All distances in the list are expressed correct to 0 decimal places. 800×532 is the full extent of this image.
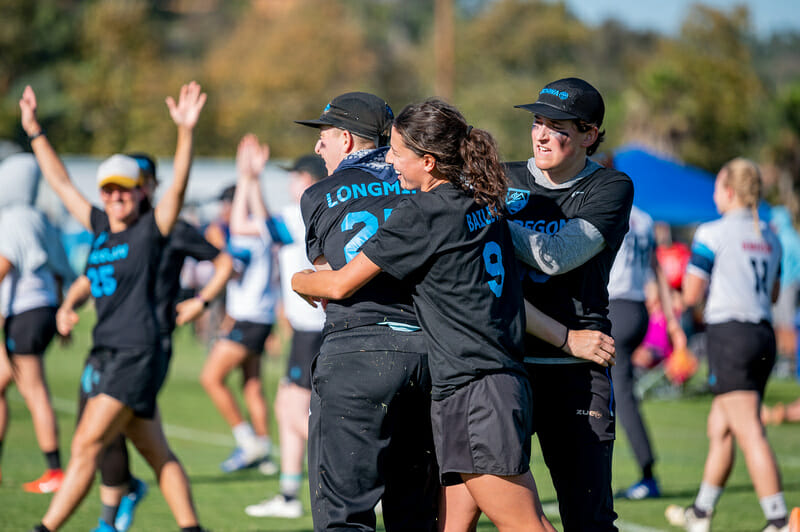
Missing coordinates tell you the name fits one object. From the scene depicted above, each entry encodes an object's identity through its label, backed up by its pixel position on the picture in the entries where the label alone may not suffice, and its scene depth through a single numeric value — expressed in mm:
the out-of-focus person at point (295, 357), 13734
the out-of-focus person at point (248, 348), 17172
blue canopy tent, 36469
